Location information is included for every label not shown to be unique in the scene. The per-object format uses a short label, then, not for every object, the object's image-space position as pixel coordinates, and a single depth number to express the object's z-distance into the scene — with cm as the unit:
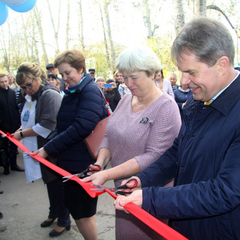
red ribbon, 176
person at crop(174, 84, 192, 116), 650
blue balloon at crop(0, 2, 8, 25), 450
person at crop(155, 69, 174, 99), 596
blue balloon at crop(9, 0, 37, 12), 454
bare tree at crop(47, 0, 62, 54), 2589
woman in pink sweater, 188
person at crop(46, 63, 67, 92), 834
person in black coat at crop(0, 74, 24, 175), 596
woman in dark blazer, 251
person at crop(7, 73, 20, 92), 931
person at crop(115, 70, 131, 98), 791
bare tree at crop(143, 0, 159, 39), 1452
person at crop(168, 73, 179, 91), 881
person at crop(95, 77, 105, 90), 866
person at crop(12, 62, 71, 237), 316
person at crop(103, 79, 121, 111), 728
